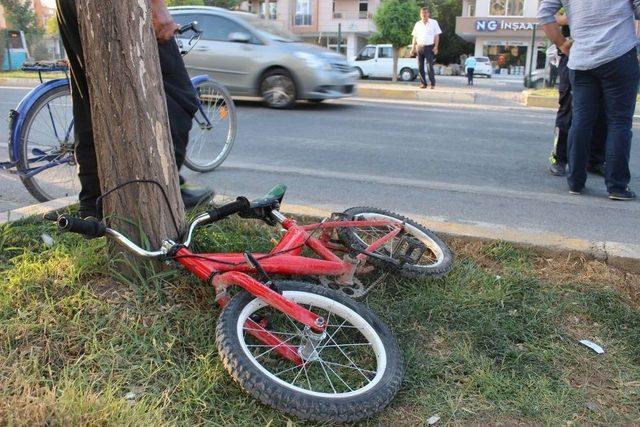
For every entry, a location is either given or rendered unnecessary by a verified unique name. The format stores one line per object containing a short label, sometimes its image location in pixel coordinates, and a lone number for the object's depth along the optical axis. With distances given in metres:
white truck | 27.69
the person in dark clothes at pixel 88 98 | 2.56
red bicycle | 1.88
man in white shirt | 14.09
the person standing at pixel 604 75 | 4.00
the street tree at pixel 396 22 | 20.69
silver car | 9.60
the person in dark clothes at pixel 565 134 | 5.00
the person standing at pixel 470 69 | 24.90
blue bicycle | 3.53
